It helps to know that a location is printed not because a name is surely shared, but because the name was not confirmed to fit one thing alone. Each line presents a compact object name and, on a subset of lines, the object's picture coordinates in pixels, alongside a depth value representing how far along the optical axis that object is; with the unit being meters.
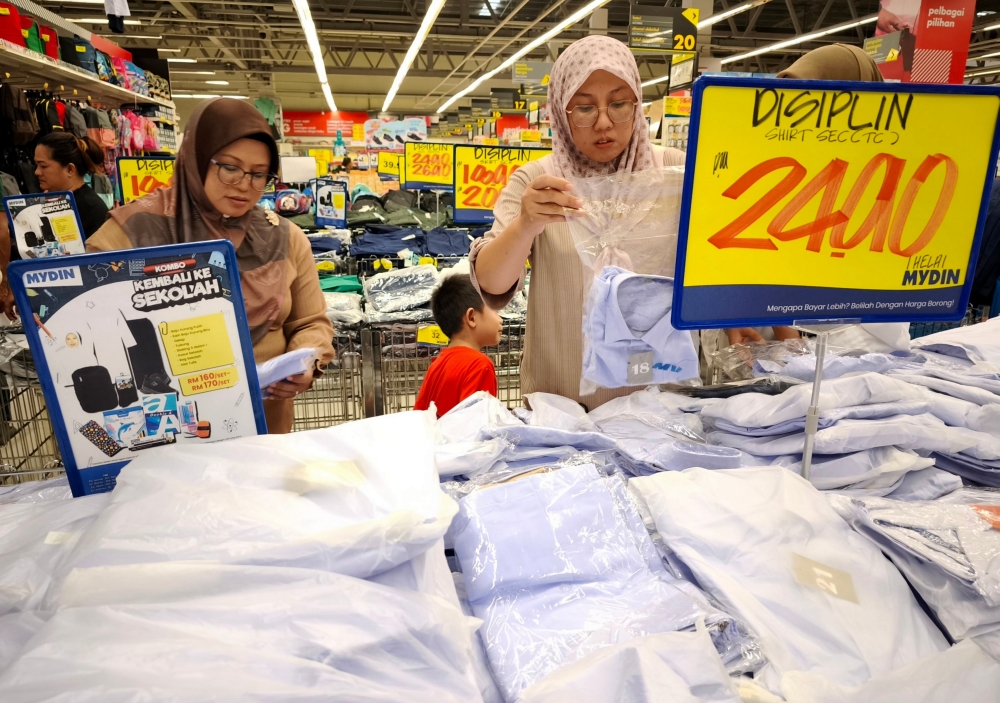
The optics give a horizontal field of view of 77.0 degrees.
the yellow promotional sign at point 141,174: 5.25
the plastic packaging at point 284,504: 0.73
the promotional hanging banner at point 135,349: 0.99
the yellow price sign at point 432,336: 3.13
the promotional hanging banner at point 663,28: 7.95
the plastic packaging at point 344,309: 3.12
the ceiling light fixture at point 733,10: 11.88
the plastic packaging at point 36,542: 0.74
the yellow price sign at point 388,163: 12.48
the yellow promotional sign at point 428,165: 6.87
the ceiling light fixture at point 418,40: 10.43
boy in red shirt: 2.28
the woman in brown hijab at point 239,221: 1.83
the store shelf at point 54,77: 4.91
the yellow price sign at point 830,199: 1.08
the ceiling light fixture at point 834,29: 13.23
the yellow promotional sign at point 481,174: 5.06
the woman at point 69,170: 4.37
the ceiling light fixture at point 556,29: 10.81
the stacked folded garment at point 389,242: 5.21
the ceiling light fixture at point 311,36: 9.55
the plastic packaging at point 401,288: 3.27
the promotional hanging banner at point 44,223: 2.92
